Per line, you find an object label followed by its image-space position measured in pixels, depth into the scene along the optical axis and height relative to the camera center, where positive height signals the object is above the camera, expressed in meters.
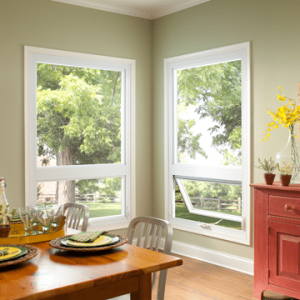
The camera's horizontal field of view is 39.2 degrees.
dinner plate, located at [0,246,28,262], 1.76 -0.43
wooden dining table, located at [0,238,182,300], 1.52 -0.47
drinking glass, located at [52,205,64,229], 2.22 -0.32
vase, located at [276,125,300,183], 3.28 -0.04
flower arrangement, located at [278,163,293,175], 3.22 -0.12
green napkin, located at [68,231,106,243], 2.01 -0.40
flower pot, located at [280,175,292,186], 3.19 -0.20
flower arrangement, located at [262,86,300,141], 3.25 +0.29
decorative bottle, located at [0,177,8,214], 2.21 -0.24
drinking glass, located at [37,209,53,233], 2.20 -0.34
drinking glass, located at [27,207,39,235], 2.20 -0.33
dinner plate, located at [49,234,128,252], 1.91 -0.43
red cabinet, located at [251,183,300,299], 3.09 -0.66
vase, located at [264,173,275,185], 3.29 -0.19
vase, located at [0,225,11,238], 2.14 -0.39
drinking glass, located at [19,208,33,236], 2.18 -0.34
